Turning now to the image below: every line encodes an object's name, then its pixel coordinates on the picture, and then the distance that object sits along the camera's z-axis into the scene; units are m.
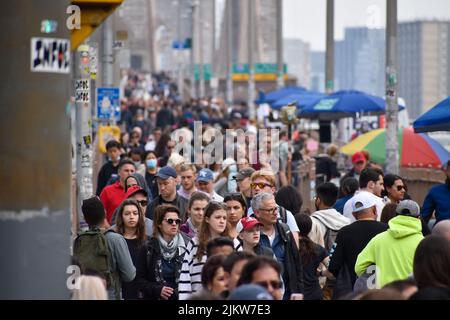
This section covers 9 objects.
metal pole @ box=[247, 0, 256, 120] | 61.06
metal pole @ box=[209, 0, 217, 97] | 86.00
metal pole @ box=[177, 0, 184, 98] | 70.50
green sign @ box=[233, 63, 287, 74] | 98.81
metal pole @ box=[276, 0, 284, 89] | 56.99
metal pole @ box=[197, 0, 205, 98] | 90.31
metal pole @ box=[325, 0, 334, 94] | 39.28
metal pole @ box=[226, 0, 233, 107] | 73.00
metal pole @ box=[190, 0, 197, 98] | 75.97
